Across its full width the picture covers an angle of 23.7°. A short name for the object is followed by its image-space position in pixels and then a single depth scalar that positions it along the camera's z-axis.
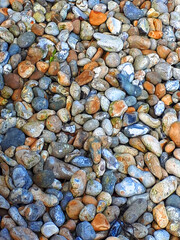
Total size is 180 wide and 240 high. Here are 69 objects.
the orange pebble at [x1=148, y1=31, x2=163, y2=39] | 0.78
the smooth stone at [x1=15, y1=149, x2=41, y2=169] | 0.62
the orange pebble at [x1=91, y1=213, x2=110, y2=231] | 0.58
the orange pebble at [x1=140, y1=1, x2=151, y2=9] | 0.82
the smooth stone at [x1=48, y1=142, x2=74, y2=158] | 0.65
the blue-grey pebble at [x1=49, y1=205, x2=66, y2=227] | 0.58
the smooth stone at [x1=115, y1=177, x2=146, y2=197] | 0.62
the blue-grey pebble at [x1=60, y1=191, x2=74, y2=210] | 0.60
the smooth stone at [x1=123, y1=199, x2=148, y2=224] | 0.60
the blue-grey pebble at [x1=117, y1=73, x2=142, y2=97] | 0.71
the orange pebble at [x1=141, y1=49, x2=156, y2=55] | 0.76
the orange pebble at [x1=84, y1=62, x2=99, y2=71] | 0.73
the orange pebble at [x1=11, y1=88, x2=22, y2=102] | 0.69
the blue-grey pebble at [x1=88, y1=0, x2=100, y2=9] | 0.80
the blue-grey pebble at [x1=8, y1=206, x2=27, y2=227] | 0.57
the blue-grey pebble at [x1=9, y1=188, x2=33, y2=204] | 0.58
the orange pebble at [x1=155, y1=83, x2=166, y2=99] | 0.72
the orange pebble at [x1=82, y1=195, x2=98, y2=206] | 0.61
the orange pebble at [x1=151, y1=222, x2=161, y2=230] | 0.60
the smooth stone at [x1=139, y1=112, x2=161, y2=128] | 0.69
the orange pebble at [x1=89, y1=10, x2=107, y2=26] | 0.78
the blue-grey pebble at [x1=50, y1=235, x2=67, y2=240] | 0.56
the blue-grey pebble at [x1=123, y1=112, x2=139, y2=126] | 0.68
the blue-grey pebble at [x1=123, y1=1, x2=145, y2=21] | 0.79
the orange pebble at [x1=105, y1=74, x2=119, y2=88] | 0.71
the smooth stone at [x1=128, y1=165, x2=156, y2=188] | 0.64
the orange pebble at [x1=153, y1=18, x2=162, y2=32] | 0.79
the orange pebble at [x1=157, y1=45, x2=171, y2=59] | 0.76
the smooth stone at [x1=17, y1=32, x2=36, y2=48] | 0.74
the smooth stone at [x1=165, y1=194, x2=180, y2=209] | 0.62
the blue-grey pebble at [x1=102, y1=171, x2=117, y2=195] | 0.62
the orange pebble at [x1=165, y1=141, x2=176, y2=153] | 0.67
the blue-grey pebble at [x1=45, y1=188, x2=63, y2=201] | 0.60
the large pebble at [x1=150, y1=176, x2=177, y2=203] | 0.62
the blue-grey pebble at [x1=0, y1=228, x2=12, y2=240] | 0.55
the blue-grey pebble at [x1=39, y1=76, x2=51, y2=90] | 0.71
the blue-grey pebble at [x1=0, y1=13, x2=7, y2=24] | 0.76
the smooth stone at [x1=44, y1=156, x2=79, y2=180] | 0.63
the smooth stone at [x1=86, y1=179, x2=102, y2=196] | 0.62
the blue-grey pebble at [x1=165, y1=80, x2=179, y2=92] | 0.73
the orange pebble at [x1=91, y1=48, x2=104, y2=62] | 0.75
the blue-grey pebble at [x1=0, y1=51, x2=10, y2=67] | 0.71
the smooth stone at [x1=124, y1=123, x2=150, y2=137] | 0.68
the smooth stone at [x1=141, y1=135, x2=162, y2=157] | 0.67
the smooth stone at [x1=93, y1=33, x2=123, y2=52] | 0.74
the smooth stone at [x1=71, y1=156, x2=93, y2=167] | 0.63
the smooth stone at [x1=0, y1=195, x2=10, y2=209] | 0.57
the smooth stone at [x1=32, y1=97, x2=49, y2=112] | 0.68
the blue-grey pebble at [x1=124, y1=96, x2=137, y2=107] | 0.70
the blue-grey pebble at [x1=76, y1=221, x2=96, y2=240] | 0.57
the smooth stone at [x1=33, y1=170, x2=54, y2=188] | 0.60
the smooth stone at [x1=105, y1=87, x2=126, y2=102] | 0.70
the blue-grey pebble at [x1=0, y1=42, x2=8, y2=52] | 0.72
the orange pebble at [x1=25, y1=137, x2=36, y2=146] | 0.65
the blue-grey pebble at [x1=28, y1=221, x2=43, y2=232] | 0.57
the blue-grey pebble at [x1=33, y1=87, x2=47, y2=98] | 0.69
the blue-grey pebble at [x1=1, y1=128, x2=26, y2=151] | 0.64
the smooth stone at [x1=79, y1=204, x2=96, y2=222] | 0.59
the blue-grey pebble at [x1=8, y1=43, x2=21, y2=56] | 0.73
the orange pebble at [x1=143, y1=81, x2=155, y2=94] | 0.72
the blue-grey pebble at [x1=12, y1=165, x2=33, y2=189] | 0.60
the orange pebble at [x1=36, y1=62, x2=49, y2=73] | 0.72
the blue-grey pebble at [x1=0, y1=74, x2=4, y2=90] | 0.69
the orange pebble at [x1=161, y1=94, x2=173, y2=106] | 0.72
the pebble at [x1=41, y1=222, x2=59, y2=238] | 0.57
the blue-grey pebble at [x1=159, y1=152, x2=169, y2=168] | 0.66
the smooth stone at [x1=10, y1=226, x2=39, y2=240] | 0.55
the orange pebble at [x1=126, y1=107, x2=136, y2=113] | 0.70
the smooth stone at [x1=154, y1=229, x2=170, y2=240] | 0.60
